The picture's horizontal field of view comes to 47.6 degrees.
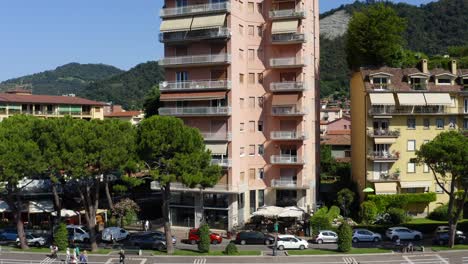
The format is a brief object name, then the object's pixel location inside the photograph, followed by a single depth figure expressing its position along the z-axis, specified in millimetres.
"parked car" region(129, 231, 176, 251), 53531
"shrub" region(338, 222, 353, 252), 50750
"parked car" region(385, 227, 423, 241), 57594
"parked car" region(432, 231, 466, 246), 54250
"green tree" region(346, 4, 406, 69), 73875
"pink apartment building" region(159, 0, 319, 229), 64062
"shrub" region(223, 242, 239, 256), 50888
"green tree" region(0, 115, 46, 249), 49281
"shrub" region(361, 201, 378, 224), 65188
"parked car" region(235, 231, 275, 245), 55875
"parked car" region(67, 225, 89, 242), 57119
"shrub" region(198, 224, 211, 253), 51219
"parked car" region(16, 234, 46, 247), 55503
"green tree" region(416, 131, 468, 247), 49188
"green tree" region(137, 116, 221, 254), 49188
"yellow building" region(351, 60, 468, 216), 68938
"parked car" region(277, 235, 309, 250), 53469
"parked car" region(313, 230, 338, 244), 56703
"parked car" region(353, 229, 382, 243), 56969
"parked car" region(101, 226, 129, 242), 57500
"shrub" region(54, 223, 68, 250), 52031
